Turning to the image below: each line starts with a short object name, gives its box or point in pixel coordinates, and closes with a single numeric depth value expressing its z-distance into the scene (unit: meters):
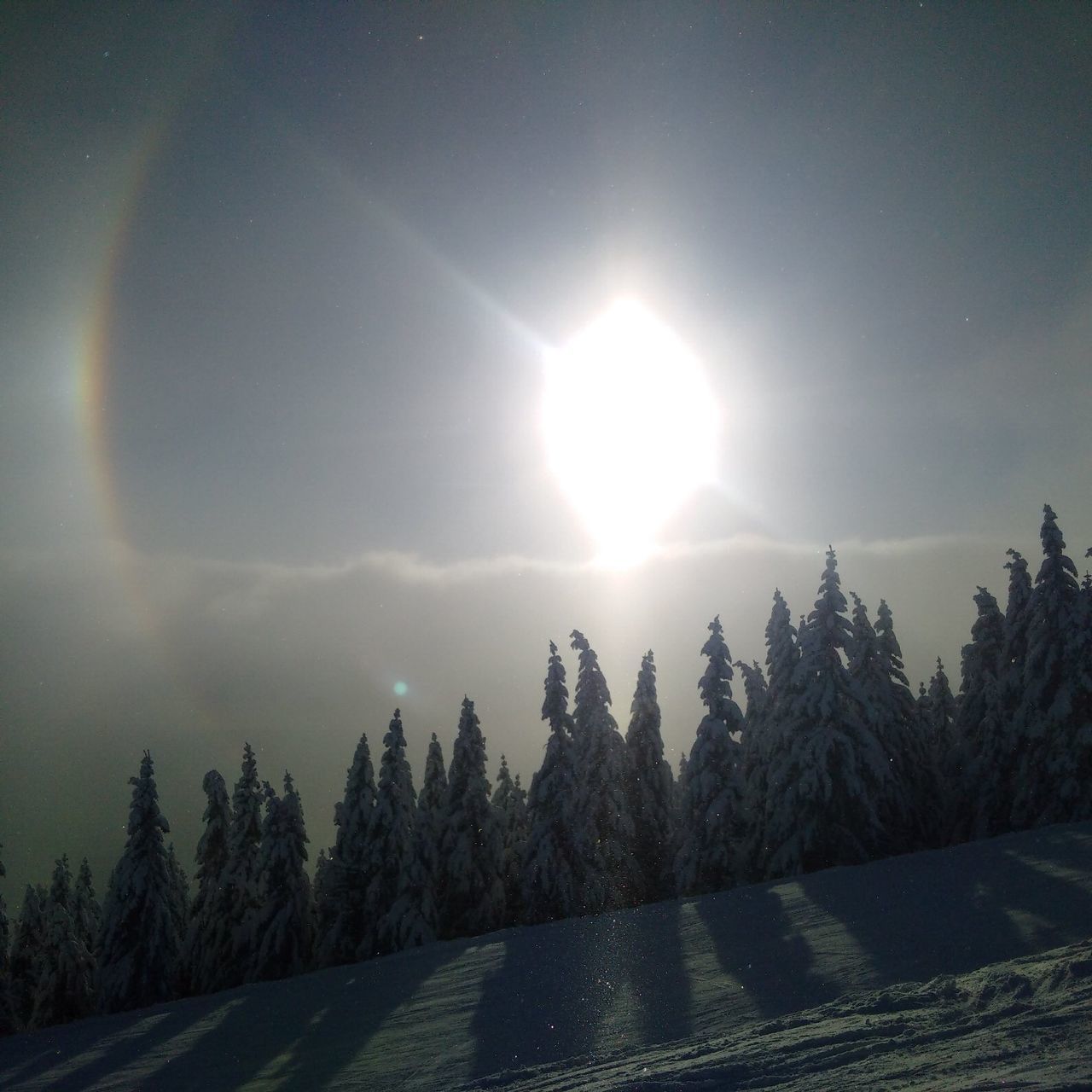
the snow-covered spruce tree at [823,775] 30.89
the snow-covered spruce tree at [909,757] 34.78
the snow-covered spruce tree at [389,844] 38.94
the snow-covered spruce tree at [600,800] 38.47
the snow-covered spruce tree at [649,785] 42.66
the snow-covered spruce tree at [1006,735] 34.19
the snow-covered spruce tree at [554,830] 38.09
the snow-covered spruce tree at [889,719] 32.84
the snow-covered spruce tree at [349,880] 39.66
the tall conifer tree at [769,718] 33.78
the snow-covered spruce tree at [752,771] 34.00
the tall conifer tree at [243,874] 40.12
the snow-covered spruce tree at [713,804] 34.62
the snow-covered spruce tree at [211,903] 41.00
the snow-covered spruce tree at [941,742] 36.34
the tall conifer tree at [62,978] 46.91
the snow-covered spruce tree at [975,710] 35.31
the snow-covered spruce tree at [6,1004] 34.94
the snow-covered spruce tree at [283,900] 39.62
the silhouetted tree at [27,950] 50.97
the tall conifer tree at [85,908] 60.84
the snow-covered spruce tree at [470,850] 42.28
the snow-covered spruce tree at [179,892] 55.67
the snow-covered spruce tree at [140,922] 38.53
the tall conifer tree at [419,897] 38.50
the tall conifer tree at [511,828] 44.09
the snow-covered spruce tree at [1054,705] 31.12
